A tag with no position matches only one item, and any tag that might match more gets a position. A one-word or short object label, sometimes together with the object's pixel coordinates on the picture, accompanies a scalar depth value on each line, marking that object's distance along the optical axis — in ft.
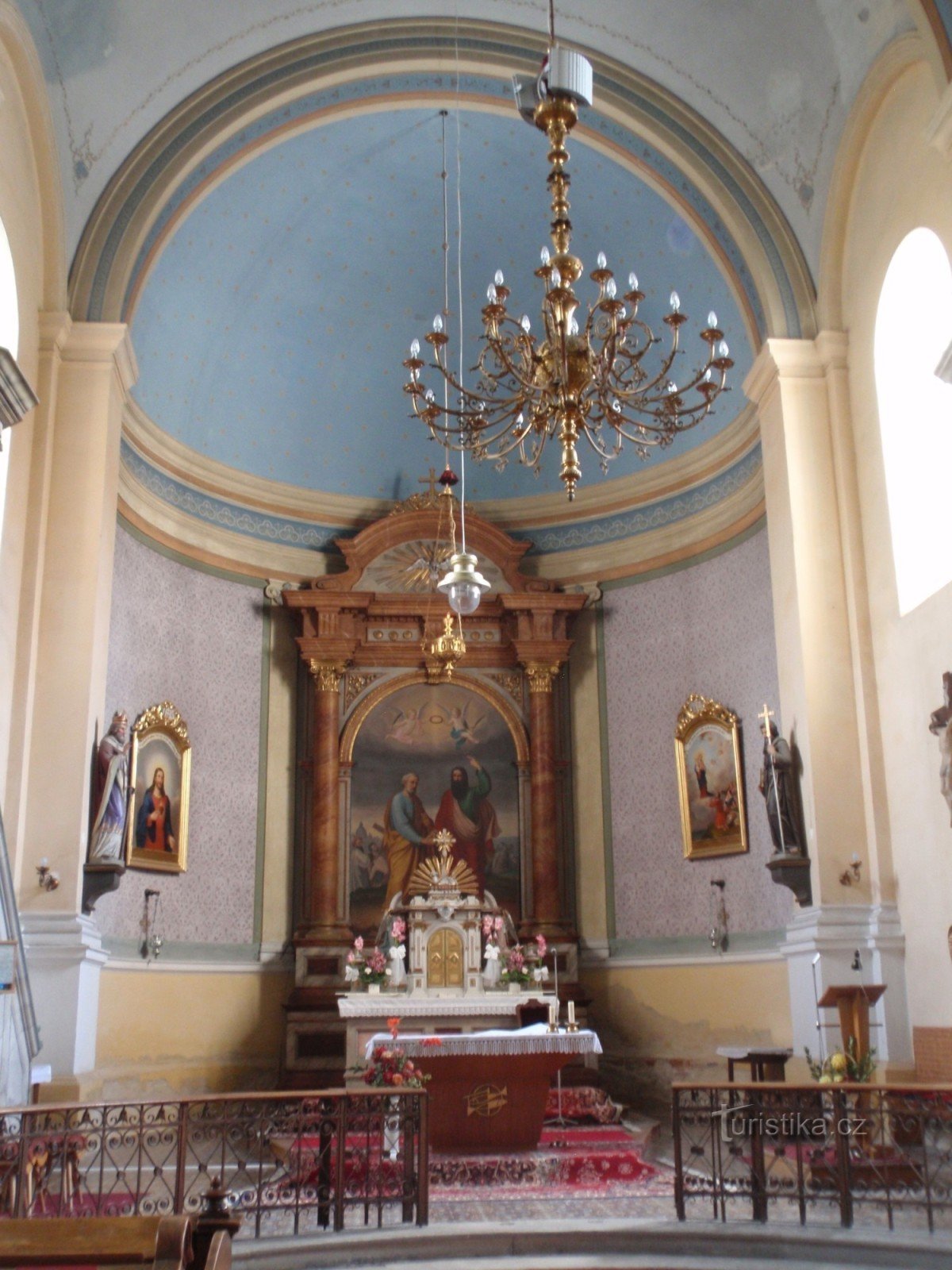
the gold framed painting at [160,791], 37.50
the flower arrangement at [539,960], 38.11
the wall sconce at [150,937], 36.94
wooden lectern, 25.20
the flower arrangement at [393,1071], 25.64
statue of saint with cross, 31.65
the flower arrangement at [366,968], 37.78
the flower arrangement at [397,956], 37.83
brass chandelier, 20.35
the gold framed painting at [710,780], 38.70
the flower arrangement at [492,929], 39.19
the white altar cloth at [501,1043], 27.35
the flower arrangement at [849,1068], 24.49
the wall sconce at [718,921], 38.24
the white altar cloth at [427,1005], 35.99
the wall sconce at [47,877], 28.86
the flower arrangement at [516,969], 38.09
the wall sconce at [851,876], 30.22
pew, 10.20
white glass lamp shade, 24.99
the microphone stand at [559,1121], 33.26
